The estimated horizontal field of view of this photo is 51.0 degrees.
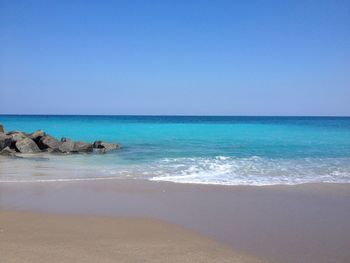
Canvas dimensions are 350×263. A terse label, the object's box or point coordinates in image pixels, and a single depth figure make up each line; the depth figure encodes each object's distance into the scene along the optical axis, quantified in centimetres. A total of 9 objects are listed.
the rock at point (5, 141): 1880
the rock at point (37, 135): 2070
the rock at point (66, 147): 1904
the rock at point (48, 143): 1998
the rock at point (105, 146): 2031
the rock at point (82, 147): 1930
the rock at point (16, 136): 1981
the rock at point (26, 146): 1894
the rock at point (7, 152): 1767
